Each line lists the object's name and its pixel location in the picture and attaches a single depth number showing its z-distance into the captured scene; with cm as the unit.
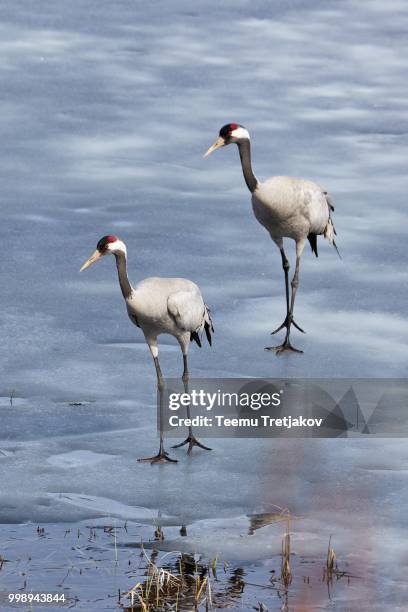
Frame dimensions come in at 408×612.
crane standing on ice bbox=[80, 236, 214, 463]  1803
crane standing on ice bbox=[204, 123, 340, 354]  2228
